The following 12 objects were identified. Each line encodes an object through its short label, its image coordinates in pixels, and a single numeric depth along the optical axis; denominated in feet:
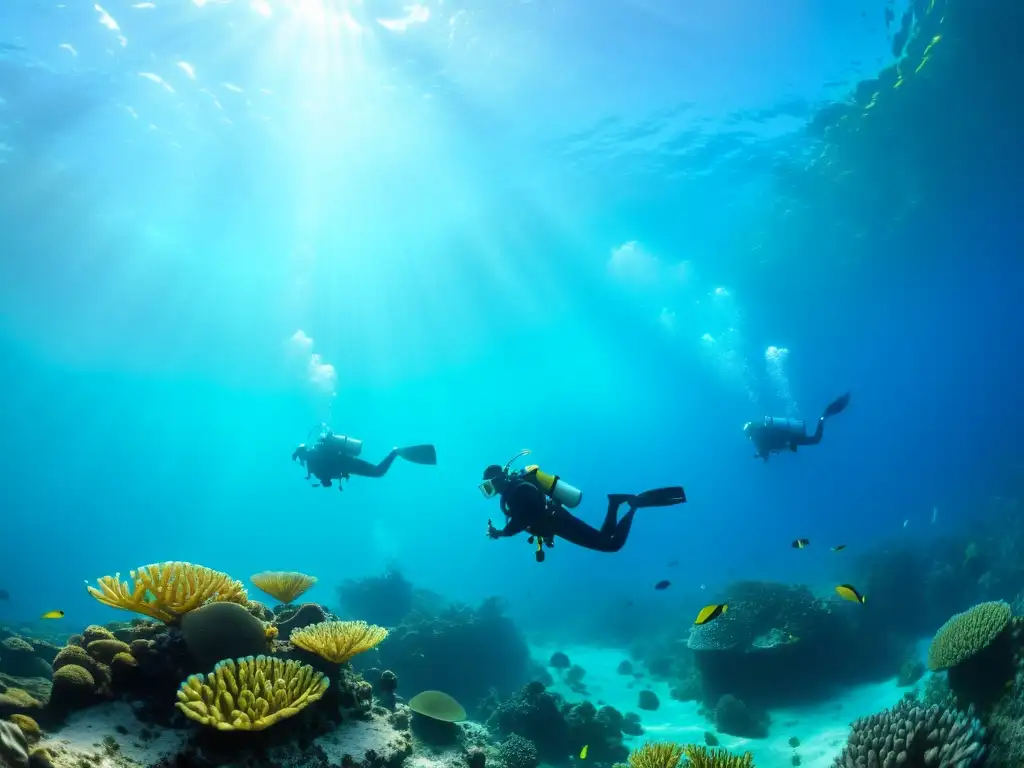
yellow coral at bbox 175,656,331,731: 11.95
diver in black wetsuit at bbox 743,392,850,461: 56.29
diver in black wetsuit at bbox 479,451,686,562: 25.76
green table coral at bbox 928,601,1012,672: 18.86
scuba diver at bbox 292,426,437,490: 47.29
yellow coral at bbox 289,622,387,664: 15.75
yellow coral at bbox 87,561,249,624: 14.89
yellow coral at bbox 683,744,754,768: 14.12
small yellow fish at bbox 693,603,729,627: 21.76
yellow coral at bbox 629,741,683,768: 15.49
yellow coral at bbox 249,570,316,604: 21.02
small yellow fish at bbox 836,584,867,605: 24.04
